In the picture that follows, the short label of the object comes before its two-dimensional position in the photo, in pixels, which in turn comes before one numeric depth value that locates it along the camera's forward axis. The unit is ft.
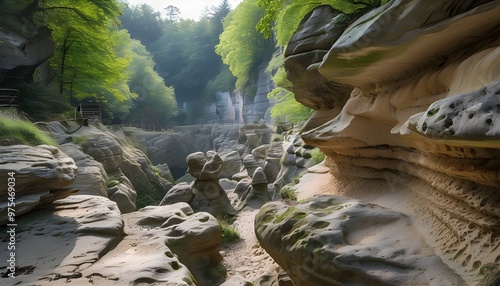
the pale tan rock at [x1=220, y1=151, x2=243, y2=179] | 74.84
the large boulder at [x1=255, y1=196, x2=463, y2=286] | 9.48
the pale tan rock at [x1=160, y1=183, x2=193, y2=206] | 42.90
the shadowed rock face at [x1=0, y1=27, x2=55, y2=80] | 44.06
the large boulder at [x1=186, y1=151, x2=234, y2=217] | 42.73
